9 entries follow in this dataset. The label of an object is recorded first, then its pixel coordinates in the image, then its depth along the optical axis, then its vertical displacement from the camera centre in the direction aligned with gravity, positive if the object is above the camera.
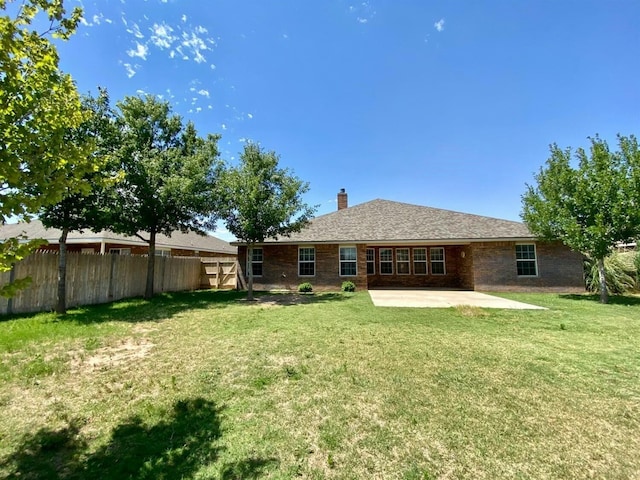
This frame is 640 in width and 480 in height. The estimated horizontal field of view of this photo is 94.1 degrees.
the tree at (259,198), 12.57 +3.01
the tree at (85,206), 9.36 +2.05
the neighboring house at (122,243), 16.38 +1.68
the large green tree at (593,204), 11.38 +2.48
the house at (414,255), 15.35 +0.68
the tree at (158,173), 11.33 +3.84
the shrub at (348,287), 16.23 -1.08
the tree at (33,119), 2.06 +1.29
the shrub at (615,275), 14.34 -0.49
